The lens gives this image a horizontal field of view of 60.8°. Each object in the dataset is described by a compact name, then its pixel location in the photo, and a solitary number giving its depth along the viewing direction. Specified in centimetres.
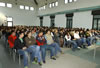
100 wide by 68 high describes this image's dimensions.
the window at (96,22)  846
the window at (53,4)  1362
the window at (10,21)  1608
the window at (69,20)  1108
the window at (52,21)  1415
